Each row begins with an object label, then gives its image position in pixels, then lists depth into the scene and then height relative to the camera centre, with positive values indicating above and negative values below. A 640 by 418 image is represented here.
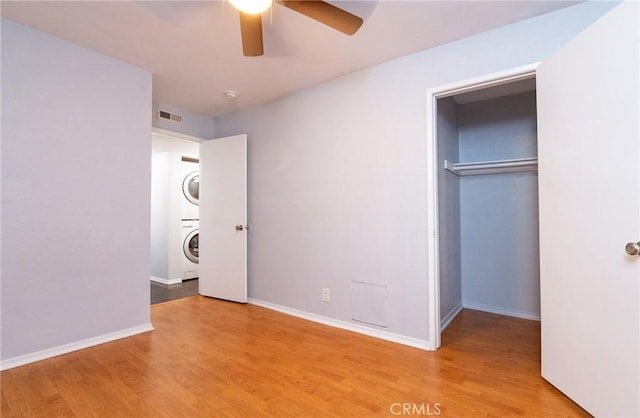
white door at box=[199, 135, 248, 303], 3.67 -0.05
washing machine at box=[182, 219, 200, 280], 5.04 -0.58
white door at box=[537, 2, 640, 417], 1.36 -0.01
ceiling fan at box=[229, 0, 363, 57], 1.57 +1.09
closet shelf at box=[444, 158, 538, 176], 2.96 +0.48
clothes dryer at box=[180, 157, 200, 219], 5.14 +0.45
